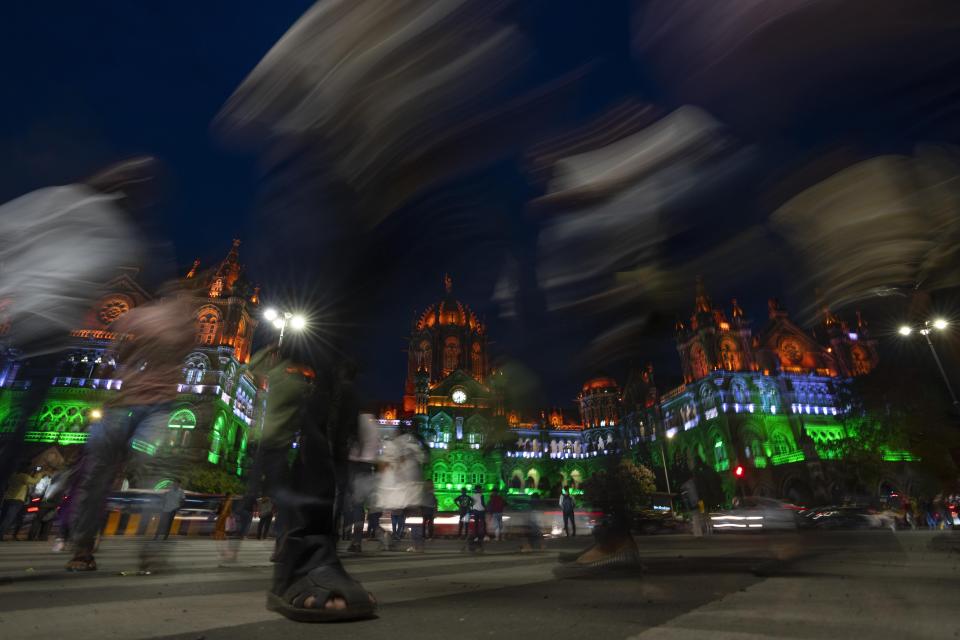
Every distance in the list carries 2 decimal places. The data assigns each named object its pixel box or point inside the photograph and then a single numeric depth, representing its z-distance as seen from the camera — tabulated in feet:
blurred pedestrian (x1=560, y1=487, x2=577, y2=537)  61.31
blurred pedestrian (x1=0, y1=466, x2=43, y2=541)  40.09
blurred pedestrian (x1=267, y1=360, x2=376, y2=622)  7.88
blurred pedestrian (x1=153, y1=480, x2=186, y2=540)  40.55
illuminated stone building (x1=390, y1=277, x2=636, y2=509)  207.21
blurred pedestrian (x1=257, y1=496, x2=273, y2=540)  55.26
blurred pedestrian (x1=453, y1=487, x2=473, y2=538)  48.75
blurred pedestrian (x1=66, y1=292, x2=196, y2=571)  17.58
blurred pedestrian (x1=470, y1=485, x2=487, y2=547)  41.23
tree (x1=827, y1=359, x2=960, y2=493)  98.43
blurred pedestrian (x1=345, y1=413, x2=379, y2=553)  22.27
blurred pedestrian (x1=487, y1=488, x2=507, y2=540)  48.74
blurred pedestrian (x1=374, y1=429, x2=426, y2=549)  28.22
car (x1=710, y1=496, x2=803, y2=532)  75.20
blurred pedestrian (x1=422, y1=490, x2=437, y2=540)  32.55
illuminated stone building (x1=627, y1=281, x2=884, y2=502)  170.30
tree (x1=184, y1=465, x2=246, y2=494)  121.29
